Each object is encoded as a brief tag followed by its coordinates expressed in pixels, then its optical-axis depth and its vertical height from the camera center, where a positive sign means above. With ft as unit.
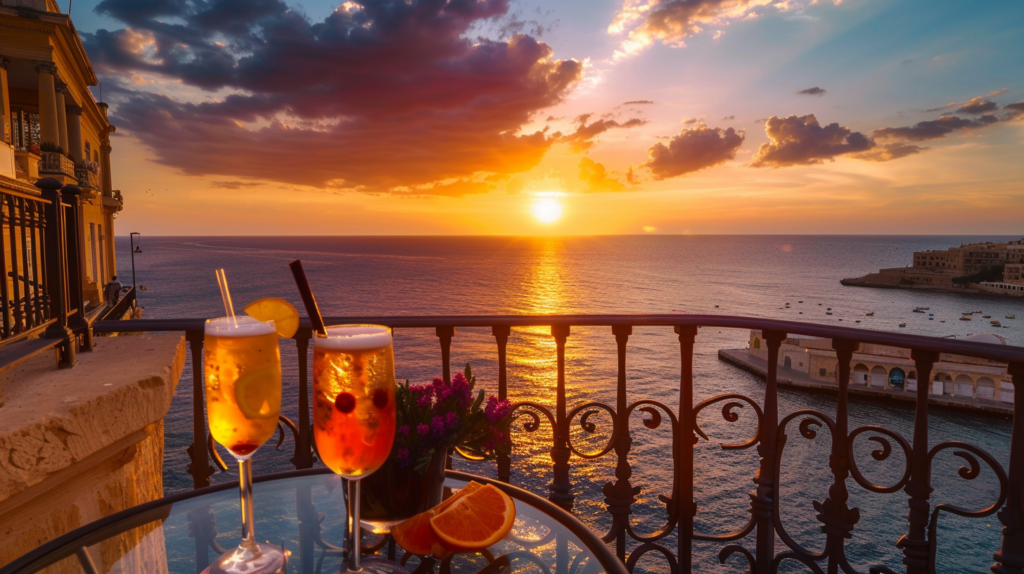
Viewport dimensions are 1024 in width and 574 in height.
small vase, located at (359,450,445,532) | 4.51 -2.06
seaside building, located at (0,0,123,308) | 59.62 +22.35
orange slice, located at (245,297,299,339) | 4.12 -0.45
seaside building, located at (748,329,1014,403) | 143.33 -35.09
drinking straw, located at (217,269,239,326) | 3.84 -0.31
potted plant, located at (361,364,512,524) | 4.48 -1.62
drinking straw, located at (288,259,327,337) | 3.54 -0.29
